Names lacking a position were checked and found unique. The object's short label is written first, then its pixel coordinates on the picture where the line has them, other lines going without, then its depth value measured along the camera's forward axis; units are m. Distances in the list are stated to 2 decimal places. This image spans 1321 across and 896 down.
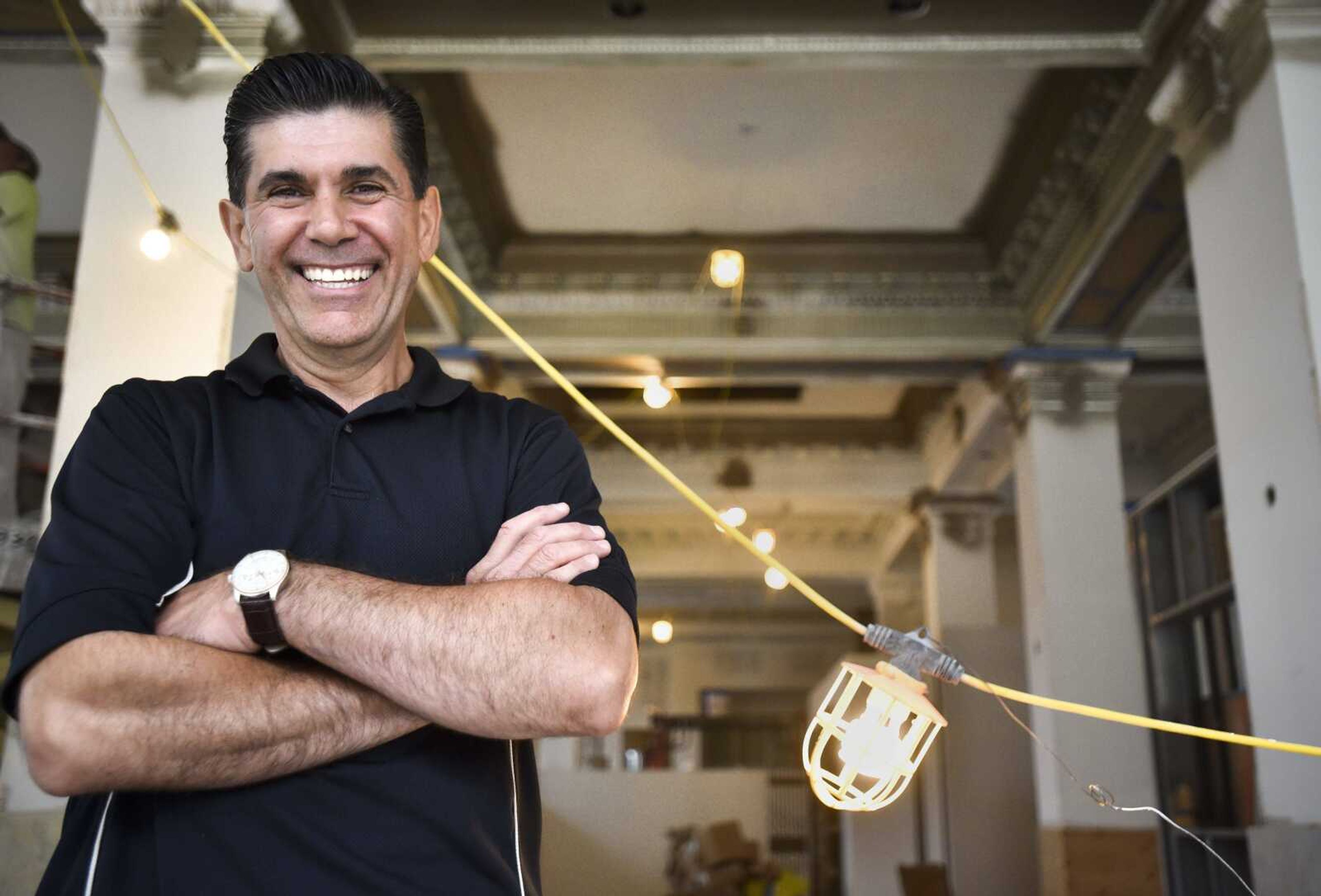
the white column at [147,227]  3.27
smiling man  1.00
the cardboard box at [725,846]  7.13
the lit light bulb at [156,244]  3.30
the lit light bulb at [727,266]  6.31
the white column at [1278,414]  3.55
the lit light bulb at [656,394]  6.91
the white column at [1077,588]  6.35
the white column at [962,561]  9.94
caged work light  1.28
